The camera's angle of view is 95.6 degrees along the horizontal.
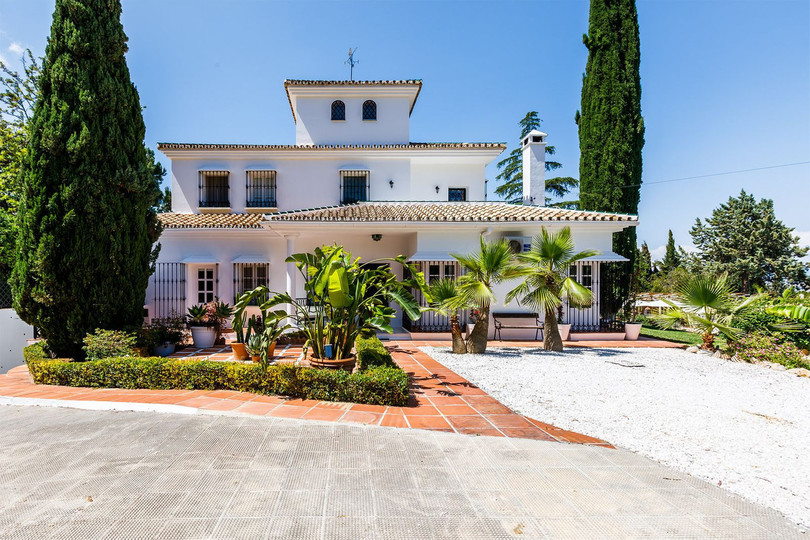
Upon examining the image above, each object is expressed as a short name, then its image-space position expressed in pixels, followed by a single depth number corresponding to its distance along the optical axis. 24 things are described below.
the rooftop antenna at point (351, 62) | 20.36
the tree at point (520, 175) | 29.50
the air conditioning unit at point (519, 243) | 13.34
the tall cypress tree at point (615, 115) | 17.14
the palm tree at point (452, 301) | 9.46
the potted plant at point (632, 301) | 15.76
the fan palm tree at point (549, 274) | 10.07
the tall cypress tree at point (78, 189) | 7.58
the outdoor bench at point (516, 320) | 13.02
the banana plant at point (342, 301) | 6.46
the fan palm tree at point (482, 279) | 9.50
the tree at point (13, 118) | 13.15
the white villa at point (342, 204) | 13.20
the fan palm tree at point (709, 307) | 10.77
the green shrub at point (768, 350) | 8.99
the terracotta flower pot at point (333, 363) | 6.57
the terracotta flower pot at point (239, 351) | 8.46
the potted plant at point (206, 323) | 10.37
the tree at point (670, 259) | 38.75
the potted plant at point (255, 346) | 7.50
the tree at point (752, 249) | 26.64
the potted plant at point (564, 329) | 12.73
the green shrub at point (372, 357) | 6.70
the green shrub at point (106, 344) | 7.28
